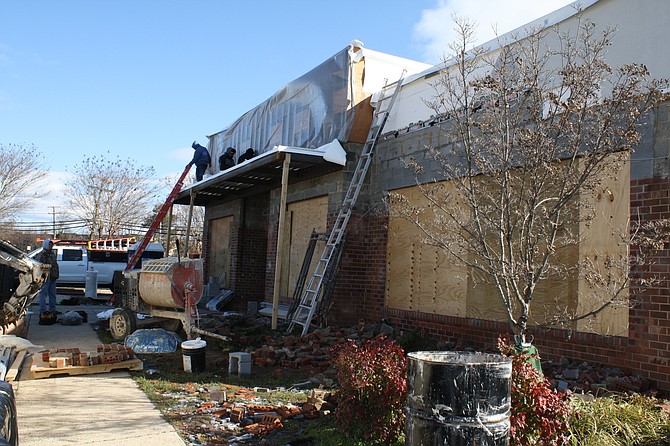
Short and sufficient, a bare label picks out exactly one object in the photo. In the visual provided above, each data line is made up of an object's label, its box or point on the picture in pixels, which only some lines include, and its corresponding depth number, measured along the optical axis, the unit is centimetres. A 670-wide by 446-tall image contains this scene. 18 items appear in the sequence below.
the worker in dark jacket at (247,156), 1552
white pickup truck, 2566
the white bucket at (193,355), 836
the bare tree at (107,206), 4256
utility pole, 5732
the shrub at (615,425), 486
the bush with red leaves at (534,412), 445
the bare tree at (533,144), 550
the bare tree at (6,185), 3731
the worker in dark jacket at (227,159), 1670
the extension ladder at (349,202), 1168
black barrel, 367
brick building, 700
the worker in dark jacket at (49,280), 1482
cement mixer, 1007
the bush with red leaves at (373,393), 514
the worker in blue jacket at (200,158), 1477
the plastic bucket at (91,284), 2097
